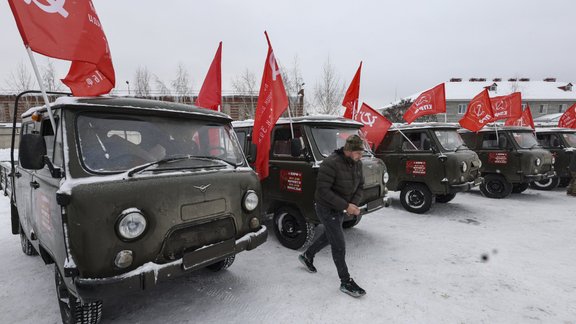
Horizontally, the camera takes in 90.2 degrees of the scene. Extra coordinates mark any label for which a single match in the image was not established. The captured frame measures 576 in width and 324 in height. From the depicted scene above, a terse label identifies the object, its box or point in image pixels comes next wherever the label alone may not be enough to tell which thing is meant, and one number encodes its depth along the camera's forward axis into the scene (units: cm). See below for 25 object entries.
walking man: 329
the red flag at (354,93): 760
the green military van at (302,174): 466
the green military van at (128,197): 221
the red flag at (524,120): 1182
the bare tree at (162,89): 2703
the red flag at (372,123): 722
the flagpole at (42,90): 245
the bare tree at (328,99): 2200
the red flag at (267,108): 502
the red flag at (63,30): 269
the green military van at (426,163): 678
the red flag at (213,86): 679
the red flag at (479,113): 860
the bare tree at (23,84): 2189
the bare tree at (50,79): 2142
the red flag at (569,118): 1266
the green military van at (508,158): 841
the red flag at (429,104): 832
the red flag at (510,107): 1040
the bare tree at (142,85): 2664
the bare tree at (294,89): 2092
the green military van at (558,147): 977
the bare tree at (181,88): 2720
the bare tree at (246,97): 2552
